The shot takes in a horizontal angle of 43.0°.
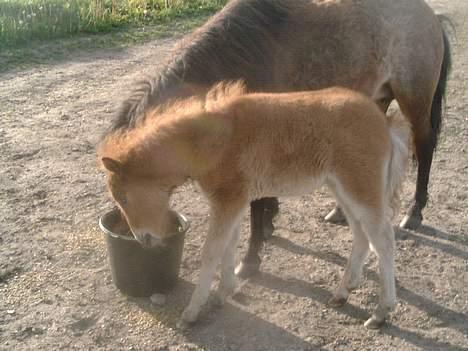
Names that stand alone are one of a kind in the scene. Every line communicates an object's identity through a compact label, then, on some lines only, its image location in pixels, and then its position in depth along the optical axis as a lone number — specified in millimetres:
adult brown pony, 4160
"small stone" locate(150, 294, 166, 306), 3867
